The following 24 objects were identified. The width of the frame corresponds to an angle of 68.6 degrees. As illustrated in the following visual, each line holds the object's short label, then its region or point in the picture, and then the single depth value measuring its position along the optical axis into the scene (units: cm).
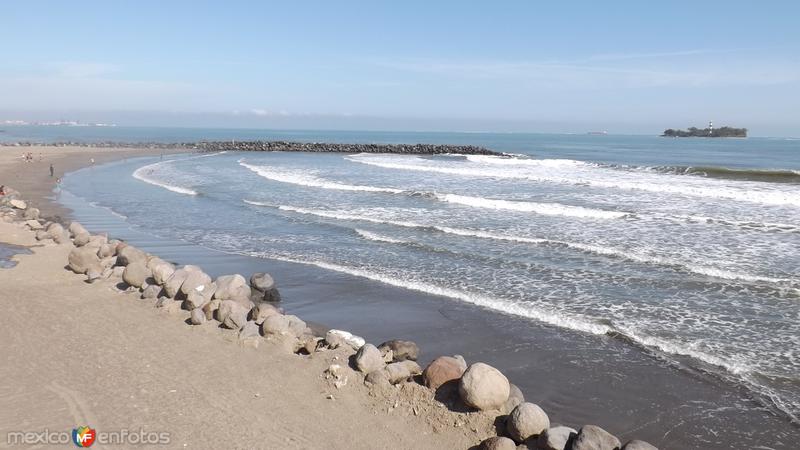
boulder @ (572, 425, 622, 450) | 505
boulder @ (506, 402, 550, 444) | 540
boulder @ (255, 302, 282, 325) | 816
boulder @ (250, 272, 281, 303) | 1022
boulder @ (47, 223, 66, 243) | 1367
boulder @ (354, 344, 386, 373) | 670
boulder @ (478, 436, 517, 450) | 523
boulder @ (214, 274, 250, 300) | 909
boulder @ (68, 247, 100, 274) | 1088
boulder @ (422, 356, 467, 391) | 631
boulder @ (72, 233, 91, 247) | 1312
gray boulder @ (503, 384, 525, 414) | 593
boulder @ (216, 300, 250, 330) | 810
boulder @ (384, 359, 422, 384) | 660
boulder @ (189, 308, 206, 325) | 829
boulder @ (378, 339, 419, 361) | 728
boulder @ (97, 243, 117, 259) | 1170
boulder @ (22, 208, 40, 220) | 1681
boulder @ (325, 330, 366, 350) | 735
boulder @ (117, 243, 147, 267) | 1098
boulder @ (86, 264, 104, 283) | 1044
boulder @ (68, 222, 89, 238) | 1387
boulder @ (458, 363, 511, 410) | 581
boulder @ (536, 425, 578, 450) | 521
